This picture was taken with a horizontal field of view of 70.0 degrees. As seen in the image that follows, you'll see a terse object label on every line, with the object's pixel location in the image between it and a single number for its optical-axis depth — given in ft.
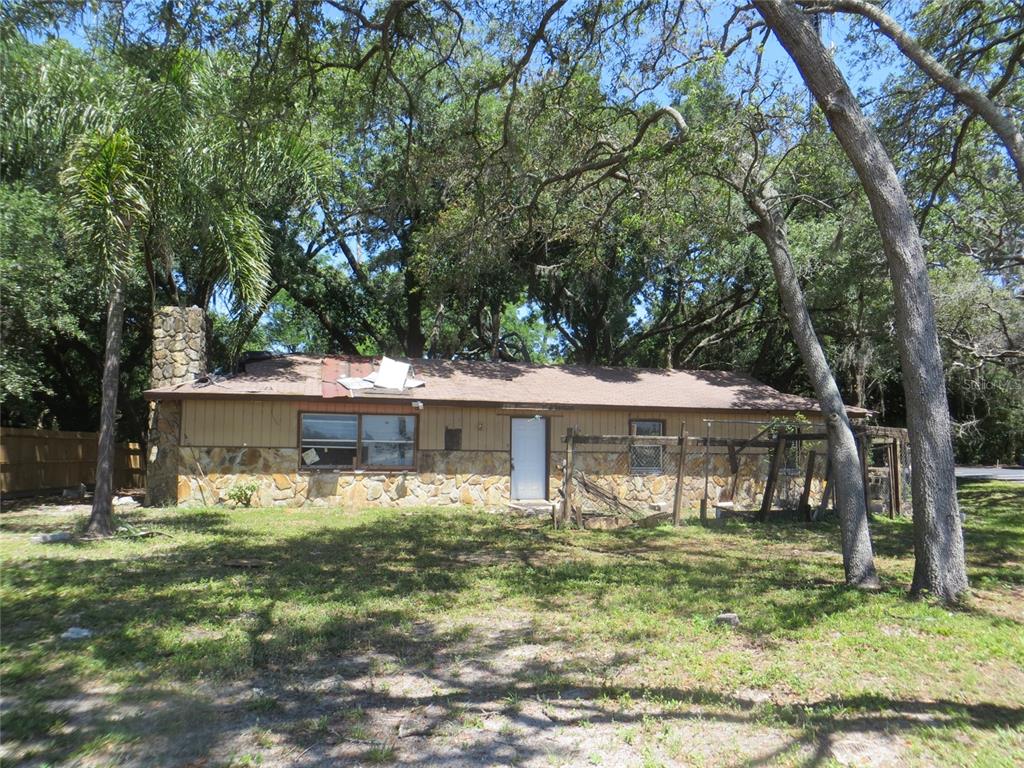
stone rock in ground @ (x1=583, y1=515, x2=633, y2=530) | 40.75
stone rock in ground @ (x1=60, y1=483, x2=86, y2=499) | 58.95
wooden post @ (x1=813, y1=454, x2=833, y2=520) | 43.09
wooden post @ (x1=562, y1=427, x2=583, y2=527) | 39.10
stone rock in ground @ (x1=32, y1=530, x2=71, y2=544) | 33.40
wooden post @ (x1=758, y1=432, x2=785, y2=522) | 41.60
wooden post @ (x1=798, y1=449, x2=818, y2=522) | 41.57
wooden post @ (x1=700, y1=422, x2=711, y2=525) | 43.15
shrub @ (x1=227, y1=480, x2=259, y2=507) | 47.47
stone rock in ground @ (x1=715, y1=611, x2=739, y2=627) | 20.39
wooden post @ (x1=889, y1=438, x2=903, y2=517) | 44.21
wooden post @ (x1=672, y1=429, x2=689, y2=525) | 41.27
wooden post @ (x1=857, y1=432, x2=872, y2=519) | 38.29
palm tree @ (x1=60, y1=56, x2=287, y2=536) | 32.32
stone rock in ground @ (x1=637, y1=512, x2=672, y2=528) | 41.78
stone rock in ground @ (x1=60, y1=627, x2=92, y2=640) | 18.03
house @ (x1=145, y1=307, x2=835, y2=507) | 48.26
